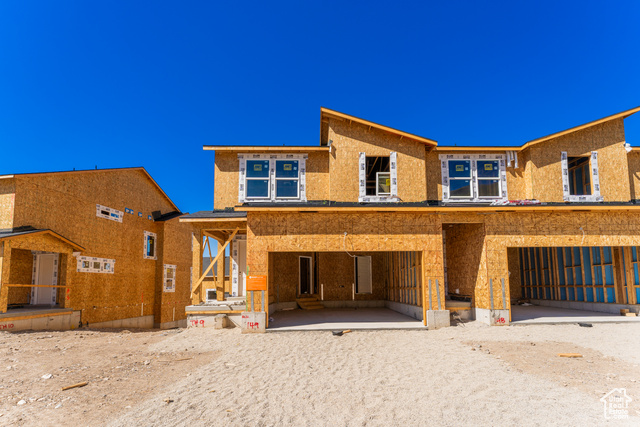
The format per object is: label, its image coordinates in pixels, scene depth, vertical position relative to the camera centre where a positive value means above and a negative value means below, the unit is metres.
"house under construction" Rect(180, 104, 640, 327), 14.02 +1.62
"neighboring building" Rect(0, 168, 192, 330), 14.92 +0.27
